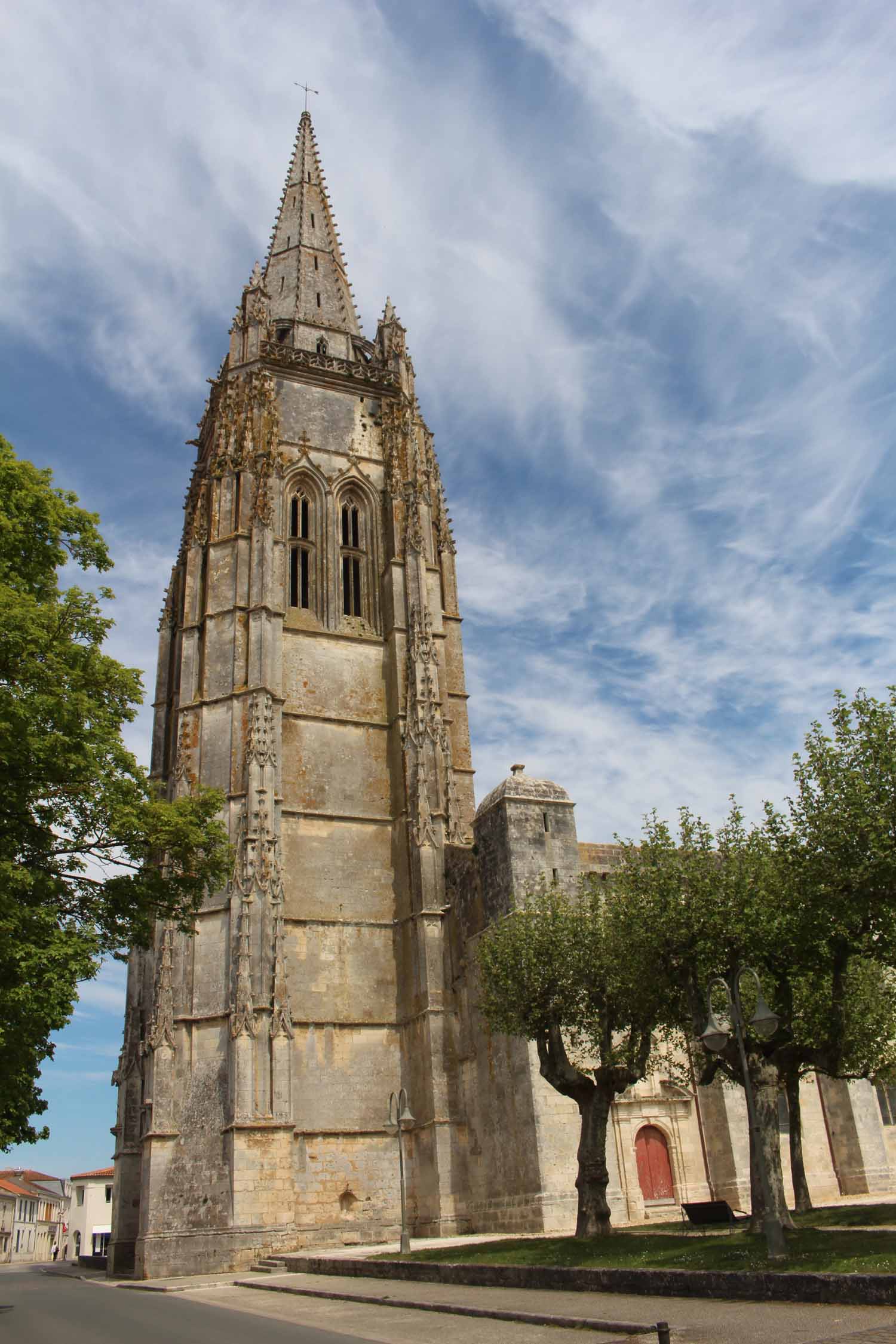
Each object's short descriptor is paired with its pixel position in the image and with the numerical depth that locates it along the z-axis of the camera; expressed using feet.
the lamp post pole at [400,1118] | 59.00
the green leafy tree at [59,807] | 39.27
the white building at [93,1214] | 198.80
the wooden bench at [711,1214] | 54.24
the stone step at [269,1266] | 64.59
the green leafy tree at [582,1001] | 53.26
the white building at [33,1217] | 222.07
